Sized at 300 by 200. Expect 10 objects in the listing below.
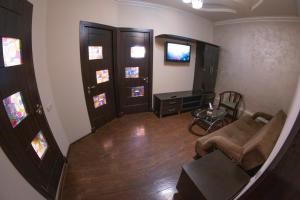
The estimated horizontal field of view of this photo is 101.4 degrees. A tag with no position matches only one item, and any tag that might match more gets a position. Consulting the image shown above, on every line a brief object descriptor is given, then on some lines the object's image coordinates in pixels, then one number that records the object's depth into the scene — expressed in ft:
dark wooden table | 4.01
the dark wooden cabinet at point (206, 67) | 12.21
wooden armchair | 11.58
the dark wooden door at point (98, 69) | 7.48
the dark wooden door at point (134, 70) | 9.91
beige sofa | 4.46
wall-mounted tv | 11.27
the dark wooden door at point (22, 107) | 3.37
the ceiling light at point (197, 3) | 6.22
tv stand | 11.21
